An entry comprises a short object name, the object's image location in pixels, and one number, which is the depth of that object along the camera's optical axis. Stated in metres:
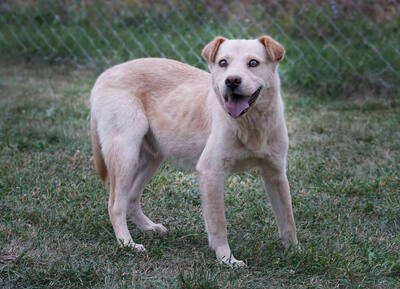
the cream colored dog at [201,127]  2.91
